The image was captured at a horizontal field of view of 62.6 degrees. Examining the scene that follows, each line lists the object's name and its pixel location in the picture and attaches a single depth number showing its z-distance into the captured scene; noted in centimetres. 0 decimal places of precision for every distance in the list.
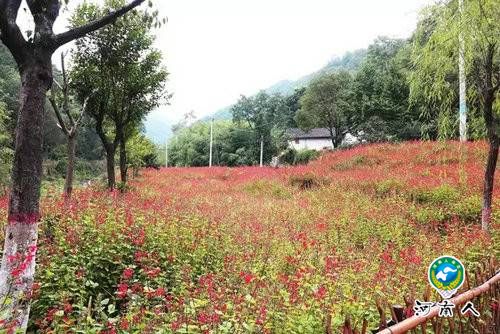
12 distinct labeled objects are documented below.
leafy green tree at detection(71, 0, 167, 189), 1319
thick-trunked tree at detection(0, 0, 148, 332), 383
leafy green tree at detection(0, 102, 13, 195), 1622
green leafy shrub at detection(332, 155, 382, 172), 1884
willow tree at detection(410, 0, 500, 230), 679
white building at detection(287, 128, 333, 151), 5169
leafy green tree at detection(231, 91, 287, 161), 4625
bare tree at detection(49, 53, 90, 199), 897
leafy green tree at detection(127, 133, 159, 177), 2386
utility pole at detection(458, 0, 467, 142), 698
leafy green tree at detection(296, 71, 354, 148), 3244
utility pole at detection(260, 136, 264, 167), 4344
